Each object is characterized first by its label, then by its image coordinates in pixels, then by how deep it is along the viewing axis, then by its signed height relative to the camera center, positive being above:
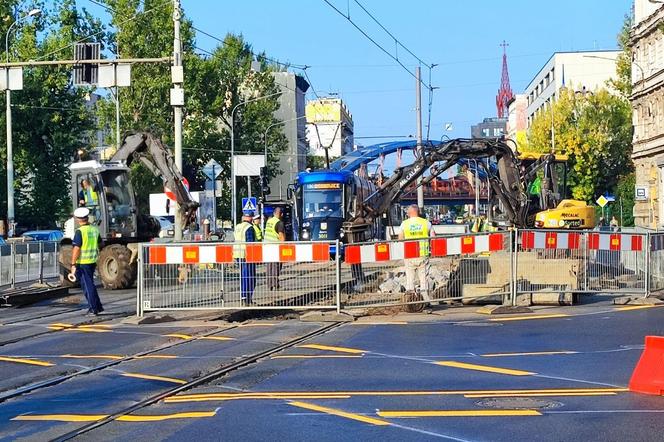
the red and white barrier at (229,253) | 17.50 -0.47
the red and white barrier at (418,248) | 18.12 -0.44
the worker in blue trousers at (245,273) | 17.70 -0.81
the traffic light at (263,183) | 43.38 +1.71
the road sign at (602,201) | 62.50 +1.17
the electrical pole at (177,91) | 28.70 +3.77
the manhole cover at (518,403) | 9.16 -1.60
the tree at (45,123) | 60.72 +6.07
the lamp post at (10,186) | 46.31 +1.86
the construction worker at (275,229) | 23.56 -0.10
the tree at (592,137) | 79.81 +6.52
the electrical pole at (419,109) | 45.57 +4.96
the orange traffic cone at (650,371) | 9.66 -1.40
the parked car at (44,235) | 46.28 -0.35
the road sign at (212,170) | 36.83 +1.92
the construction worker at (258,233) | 21.63 -0.17
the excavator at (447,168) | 27.89 +1.20
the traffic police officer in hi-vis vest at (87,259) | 18.03 -0.55
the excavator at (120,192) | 26.22 +0.85
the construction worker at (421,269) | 18.53 -0.81
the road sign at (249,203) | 42.33 +0.92
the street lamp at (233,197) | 56.79 +1.54
